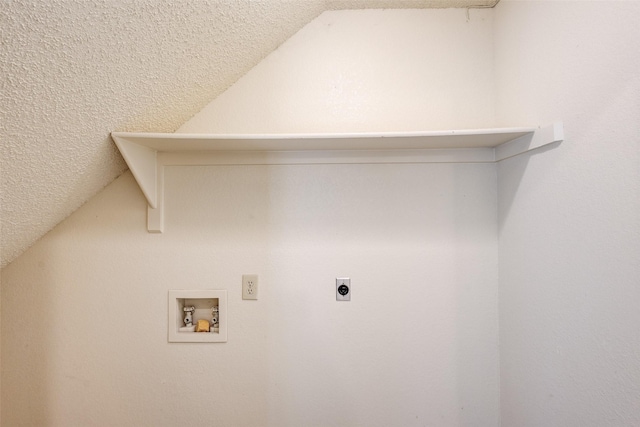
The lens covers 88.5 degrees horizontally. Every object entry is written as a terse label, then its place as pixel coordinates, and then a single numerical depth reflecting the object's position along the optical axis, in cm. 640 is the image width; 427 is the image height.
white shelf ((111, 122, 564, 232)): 107
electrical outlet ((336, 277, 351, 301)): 131
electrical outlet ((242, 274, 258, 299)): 130
